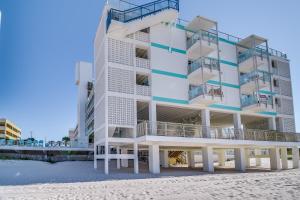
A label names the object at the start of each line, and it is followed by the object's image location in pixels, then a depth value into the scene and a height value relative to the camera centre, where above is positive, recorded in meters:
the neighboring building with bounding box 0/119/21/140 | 72.02 +2.04
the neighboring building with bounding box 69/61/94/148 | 29.99 +5.81
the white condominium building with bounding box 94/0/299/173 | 15.24 +3.74
